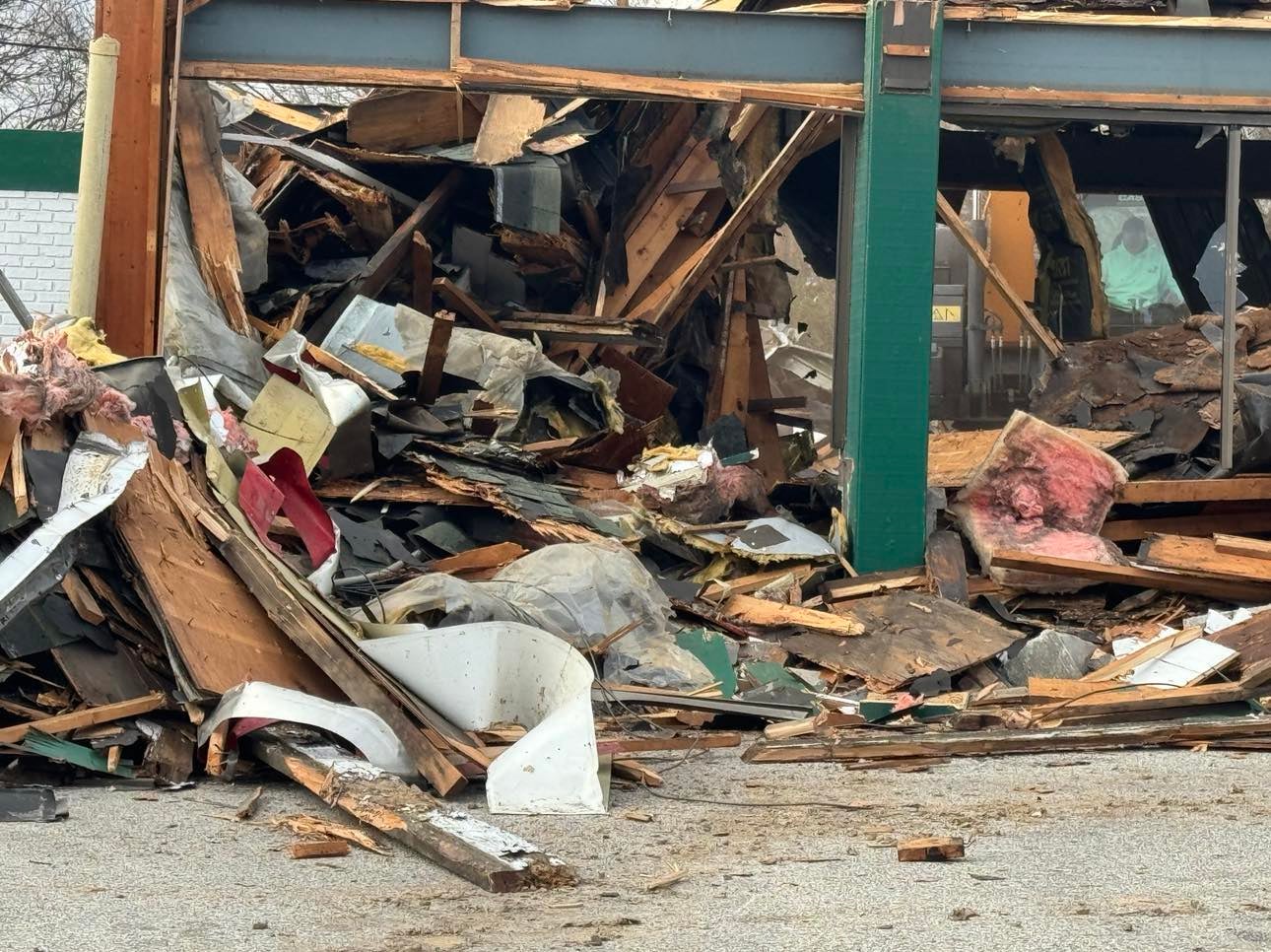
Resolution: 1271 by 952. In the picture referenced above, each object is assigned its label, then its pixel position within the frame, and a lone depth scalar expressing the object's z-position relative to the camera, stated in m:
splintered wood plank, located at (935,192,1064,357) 11.26
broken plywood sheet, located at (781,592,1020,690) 8.20
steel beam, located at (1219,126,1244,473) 10.49
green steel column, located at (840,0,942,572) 9.88
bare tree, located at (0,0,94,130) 26.33
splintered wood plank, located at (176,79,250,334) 10.11
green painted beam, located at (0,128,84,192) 10.92
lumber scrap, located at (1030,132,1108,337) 15.16
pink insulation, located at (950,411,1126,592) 9.82
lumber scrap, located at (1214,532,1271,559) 9.39
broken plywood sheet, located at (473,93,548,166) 12.45
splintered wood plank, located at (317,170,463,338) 11.57
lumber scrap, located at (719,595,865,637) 8.62
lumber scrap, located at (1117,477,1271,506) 10.23
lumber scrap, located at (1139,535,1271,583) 9.21
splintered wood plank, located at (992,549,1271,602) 9.19
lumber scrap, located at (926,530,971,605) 9.42
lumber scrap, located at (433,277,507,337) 11.98
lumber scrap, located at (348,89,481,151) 12.67
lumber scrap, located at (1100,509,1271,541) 10.46
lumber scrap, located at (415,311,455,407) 10.31
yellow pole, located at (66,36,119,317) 8.57
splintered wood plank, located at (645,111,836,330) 11.65
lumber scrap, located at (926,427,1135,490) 10.61
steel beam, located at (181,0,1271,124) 9.78
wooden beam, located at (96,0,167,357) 9.37
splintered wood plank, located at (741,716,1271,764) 6.38
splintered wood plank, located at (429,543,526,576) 8.62
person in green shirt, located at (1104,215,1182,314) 26.08
